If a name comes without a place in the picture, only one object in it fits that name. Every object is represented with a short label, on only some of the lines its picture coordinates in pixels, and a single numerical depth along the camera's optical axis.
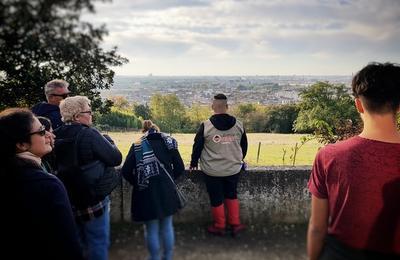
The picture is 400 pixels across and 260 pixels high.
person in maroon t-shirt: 1.66
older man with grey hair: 2.20
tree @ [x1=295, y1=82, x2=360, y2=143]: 64.25
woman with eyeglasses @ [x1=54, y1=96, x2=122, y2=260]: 2.88
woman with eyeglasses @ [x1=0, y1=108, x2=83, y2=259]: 1.53
